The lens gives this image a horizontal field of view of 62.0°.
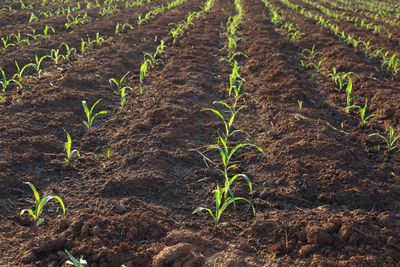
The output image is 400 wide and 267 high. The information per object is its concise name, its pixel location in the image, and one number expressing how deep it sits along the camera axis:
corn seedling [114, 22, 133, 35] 7.01
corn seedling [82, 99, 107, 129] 3.11
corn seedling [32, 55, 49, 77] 4.52
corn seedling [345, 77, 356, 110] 3.90
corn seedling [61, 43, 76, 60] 5.16
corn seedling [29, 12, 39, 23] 7.70
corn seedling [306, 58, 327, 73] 5.10
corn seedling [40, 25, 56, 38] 6.27
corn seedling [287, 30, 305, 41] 6.82
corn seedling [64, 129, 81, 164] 2.69
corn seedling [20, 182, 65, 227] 1.97
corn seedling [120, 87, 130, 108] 3.74
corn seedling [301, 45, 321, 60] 5.79
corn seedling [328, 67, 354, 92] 4.37
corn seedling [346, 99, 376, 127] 3.47
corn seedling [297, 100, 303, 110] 3.76
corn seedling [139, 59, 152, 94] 4.42
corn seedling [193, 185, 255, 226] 2.09
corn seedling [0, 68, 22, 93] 3.88
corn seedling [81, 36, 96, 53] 5.53
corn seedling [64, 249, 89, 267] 1.49
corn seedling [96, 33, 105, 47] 5.88
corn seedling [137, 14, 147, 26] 7.84
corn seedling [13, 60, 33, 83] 4.19
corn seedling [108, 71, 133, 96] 4.16
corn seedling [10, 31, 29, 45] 5.68
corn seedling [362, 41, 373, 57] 6.04
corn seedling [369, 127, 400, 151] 3.04
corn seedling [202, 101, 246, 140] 3.37
